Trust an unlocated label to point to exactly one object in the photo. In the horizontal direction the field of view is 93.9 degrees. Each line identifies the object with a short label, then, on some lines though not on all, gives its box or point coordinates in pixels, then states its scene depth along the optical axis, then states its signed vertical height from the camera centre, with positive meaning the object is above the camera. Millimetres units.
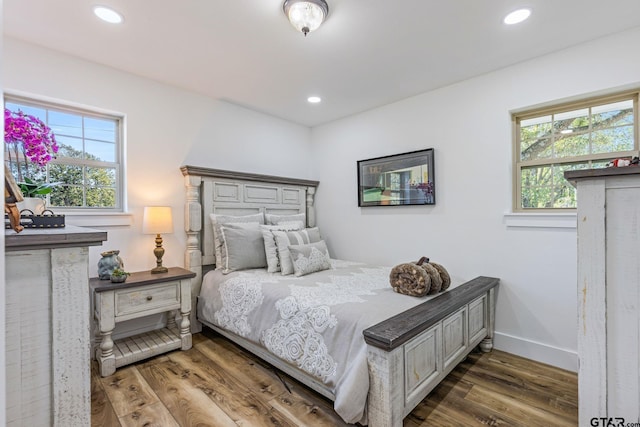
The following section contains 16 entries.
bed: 1543 -708
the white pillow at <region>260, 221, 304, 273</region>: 2791 -343
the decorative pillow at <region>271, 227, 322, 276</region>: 2719 -291
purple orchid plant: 1602 +425
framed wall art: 3033 +344
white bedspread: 1631 -703
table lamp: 2572 -96
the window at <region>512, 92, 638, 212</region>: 2202 +530
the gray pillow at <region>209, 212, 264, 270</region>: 2947 -96
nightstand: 2219 -770
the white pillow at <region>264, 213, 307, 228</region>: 3420 -73
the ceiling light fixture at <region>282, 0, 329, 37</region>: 1759 +1201
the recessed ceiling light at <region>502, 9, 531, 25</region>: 1876 +1247
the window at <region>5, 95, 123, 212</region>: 2395 +481
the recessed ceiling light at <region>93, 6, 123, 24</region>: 1841 +1259
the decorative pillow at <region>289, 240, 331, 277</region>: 2670 -438
